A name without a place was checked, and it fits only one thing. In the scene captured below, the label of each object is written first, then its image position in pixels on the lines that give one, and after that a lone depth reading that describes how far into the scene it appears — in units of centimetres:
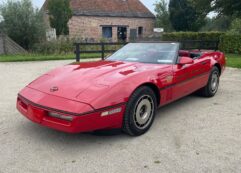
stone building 2630
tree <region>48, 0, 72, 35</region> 2025
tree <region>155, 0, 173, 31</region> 3127
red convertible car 287
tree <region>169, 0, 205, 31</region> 2694
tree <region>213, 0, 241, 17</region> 1504
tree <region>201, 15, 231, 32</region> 4606
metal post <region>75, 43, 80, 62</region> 959
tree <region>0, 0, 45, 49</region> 1684
